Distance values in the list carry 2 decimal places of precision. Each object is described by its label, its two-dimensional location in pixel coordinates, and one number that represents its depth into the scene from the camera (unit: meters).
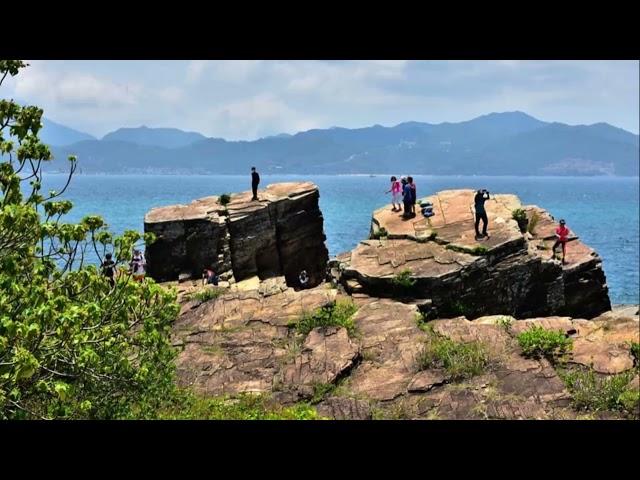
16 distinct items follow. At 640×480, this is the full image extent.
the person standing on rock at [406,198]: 29.06
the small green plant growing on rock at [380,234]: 27.64
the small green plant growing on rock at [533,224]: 30.03
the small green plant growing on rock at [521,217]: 28.02
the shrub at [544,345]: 15.69
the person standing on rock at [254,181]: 31.21
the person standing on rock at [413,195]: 28.72
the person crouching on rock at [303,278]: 31.84
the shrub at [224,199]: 33.92
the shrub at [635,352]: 14.80
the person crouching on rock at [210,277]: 28.23
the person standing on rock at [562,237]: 26.92
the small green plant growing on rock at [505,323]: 17.63
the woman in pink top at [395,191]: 31.02
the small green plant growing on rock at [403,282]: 21.39
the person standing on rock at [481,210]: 23.48
